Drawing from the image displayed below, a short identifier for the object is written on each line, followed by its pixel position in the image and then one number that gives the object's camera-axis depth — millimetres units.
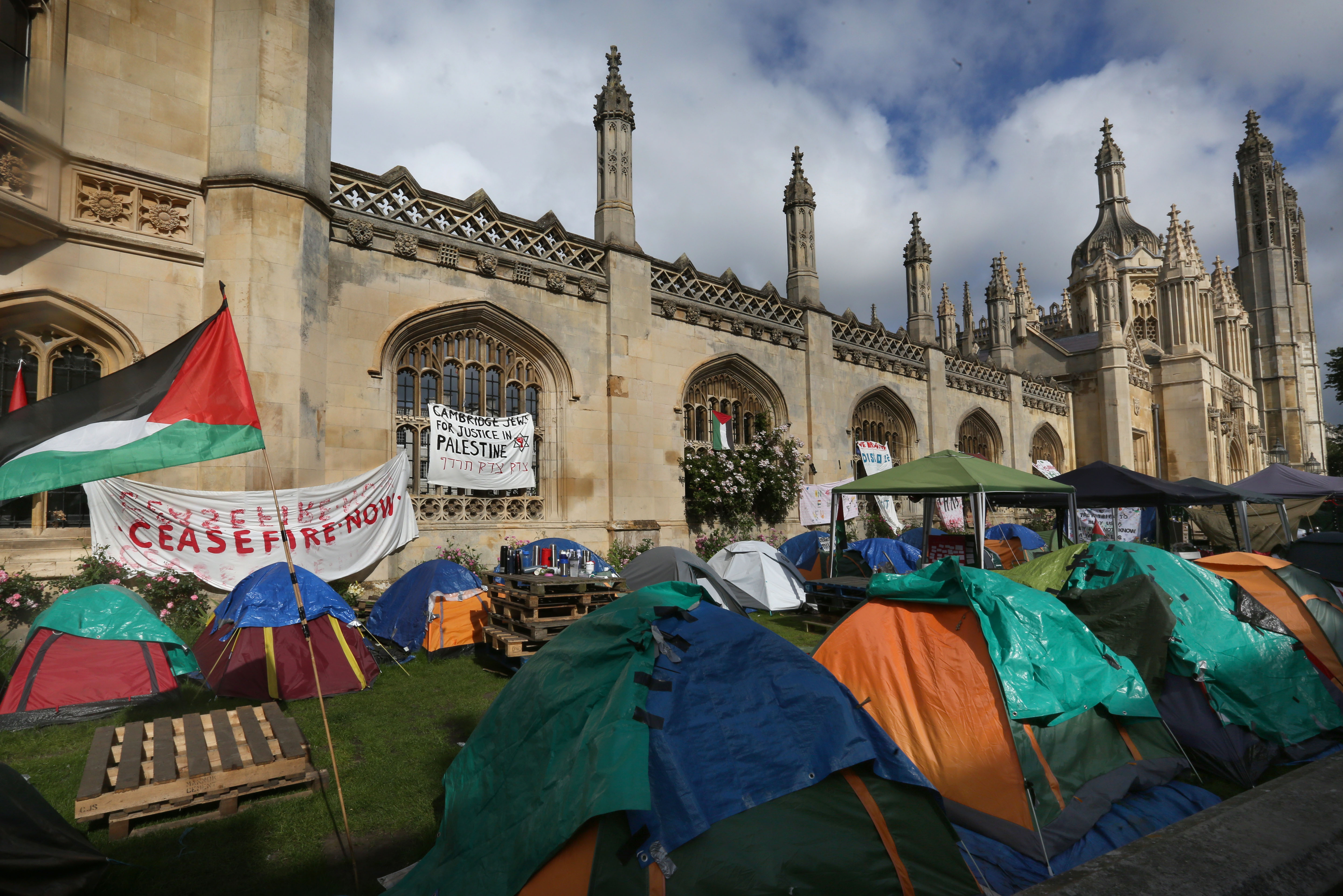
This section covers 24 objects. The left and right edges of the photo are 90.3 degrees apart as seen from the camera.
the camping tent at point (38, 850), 3018
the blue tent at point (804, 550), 13953
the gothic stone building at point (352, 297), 8391
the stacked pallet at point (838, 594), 10102
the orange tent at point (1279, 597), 5758
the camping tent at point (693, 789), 2723
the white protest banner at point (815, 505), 15945
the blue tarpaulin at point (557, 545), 10148
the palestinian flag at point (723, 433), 15133
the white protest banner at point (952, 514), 19516
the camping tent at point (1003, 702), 4008
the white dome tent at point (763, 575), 11602
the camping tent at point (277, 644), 6379
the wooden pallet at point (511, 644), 7176
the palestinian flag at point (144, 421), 3695
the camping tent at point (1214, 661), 5043
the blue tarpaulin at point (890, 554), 12570
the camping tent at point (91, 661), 5648
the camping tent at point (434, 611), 8391
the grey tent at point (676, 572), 8516
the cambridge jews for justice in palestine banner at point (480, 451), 10891
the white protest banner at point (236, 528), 8234
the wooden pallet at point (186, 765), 3957
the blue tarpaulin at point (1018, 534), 16047
